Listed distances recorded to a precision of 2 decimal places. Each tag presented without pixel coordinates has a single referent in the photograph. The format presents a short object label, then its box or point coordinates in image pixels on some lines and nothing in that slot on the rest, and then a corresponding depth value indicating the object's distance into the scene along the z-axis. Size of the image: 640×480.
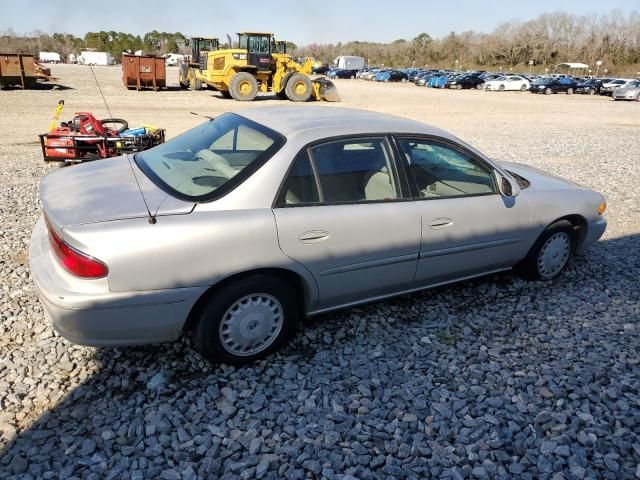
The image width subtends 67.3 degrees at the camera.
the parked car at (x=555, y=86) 38.91
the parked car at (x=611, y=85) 36.70
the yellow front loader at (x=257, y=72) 21.36
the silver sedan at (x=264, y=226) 2.64
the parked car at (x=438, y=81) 43.33
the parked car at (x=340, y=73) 59.97
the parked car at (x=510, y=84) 41.03
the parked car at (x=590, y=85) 38.94
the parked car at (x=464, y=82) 42.91
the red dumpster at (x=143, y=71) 24.19
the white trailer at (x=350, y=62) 72.31
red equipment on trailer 8.00
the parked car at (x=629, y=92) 32.69
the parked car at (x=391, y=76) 52.47
